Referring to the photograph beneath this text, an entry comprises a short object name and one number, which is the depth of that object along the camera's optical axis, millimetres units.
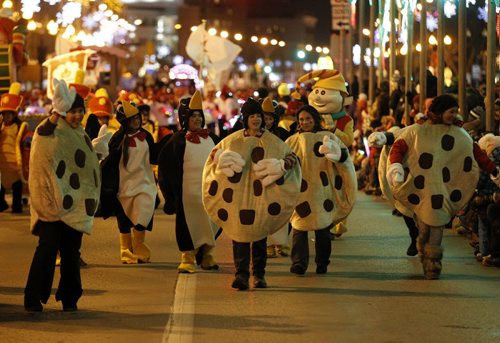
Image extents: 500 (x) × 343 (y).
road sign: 43091
